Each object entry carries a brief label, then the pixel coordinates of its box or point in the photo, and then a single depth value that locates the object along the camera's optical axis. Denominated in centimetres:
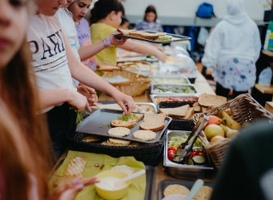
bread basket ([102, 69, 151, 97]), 228
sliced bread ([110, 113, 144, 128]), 155
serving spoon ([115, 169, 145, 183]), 109
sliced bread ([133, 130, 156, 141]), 140
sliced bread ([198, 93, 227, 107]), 191
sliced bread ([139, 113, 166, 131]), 151
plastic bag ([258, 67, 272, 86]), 457
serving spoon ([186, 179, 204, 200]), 106
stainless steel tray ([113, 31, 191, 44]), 227
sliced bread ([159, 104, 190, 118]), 178
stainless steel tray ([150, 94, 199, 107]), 216
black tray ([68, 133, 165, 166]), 131
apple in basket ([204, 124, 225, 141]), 131
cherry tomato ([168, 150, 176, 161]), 133
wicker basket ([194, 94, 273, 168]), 112
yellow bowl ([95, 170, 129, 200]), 110
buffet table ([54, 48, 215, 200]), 118
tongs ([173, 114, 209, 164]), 127
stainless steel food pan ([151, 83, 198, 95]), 236
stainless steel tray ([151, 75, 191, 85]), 262
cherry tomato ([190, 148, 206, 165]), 130
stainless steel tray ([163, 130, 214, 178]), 126
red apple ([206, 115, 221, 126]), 138
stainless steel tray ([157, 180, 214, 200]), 121
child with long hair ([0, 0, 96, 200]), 63
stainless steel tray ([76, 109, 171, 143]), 145
